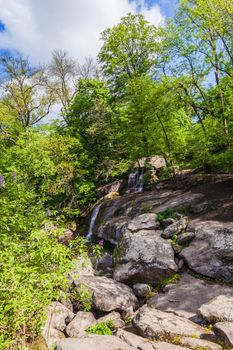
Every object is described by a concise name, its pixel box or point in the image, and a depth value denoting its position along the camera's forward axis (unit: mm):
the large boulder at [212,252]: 8992
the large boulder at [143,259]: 9656
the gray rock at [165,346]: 5089
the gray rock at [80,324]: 6984
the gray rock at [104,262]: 11750
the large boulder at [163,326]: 5762
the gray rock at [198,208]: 12766
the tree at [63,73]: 30812
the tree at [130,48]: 22891
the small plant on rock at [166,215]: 12609
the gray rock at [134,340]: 5281
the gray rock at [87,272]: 9964
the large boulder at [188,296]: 7559
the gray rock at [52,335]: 5998
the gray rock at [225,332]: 5223
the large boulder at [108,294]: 8094
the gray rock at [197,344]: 5230
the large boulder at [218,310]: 6137
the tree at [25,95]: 24688
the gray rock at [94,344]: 4821
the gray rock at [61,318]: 7187
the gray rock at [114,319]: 7652
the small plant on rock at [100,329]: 6740
